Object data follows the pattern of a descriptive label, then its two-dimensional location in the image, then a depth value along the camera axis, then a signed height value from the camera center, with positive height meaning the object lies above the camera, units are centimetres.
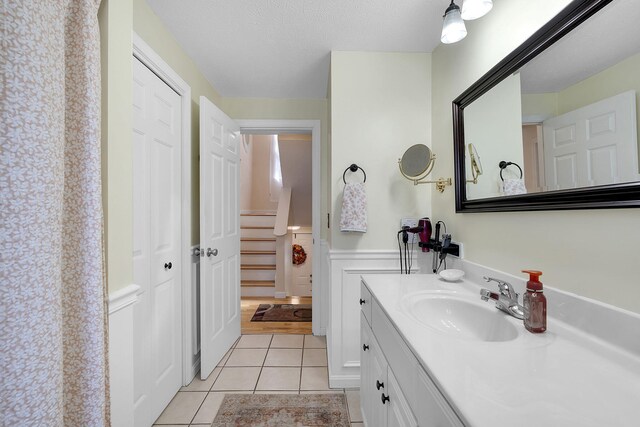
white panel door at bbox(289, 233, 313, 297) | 379 -92
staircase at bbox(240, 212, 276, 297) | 371 -58
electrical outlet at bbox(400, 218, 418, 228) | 174 -5
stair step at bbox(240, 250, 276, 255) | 399 -54
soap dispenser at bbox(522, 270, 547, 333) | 76 -28
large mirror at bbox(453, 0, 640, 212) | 66 +32
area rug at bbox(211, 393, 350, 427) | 147 -119
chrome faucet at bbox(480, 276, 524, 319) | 85 -31
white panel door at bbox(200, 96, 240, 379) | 185 -13
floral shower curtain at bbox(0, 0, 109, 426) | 48 +1
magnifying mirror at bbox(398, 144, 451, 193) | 155 +33
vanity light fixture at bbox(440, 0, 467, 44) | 109 +83
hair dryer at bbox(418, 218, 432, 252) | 162 -11
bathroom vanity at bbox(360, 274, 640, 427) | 46 -35
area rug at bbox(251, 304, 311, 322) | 290 -116
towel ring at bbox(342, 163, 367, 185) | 171 +32
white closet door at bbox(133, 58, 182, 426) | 135 -14
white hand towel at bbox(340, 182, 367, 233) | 164 +4
